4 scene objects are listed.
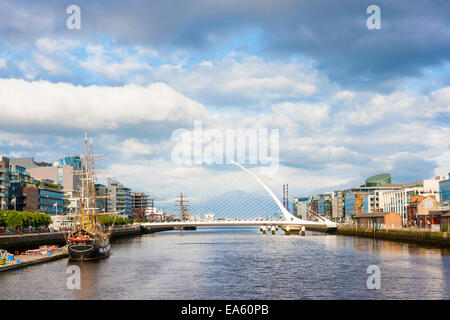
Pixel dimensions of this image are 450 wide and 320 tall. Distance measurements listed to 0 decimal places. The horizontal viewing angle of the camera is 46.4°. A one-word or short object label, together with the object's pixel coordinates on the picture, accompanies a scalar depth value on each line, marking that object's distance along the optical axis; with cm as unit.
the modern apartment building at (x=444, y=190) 12990
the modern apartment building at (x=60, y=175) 17725
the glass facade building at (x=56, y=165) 19208
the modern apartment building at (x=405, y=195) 15000
